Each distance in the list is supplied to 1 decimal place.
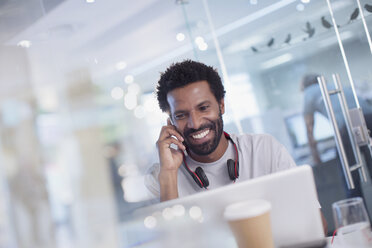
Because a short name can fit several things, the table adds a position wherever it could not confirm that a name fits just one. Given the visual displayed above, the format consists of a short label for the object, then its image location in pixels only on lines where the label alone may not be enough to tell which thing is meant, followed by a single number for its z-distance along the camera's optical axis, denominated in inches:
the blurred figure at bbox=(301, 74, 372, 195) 95.1
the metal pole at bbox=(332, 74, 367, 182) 86.5
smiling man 69.5
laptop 37.6
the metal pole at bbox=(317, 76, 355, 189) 80.9
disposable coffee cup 34.3
